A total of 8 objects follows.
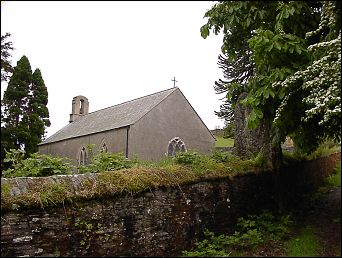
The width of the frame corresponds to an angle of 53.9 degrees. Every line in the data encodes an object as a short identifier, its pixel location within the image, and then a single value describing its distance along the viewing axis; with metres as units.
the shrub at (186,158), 8.84
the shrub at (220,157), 9.83
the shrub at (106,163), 7.82
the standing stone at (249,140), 10.67
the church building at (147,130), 22.64
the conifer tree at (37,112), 29.48
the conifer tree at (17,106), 27.91
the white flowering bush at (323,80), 5.53
